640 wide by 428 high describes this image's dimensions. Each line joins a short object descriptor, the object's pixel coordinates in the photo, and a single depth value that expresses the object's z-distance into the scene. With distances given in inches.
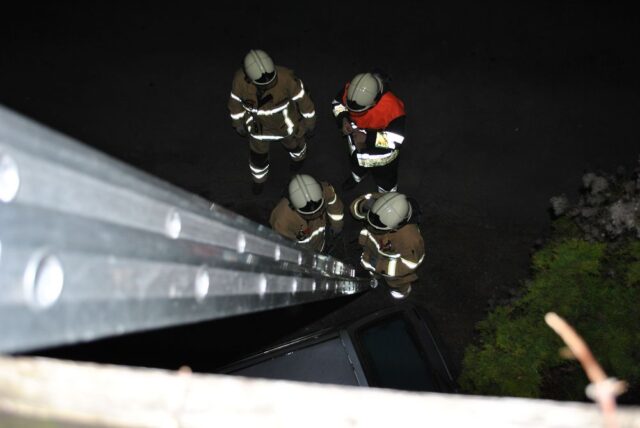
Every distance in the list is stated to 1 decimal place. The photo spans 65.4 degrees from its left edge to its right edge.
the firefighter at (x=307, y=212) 167.8
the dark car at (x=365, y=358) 157.5
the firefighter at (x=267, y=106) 184.5
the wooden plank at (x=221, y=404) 38.6
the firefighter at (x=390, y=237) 162.6
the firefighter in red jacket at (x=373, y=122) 185.8
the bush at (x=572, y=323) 149.5
